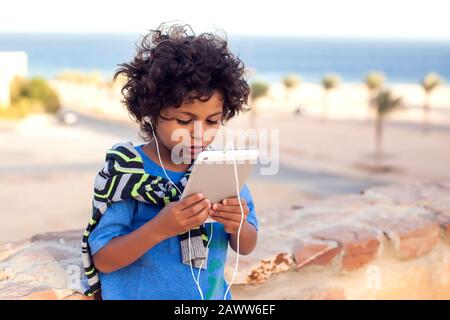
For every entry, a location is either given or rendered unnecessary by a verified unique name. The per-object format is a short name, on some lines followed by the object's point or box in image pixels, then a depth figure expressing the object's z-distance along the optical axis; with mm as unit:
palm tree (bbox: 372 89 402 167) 23109
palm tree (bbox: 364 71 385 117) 31009
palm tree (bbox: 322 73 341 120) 31853
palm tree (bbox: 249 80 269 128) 25453
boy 1525
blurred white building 25656
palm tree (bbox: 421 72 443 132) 28828
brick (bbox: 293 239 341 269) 2137
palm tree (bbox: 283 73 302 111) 34750
